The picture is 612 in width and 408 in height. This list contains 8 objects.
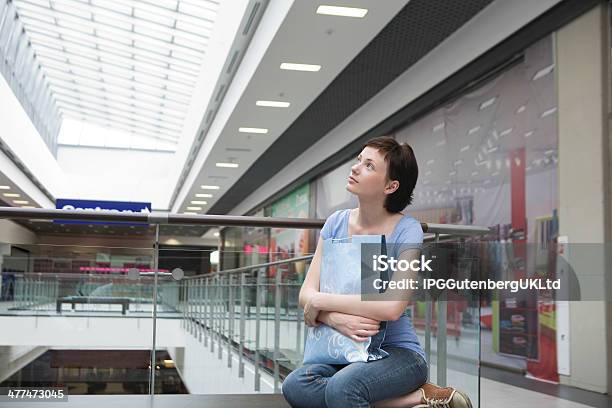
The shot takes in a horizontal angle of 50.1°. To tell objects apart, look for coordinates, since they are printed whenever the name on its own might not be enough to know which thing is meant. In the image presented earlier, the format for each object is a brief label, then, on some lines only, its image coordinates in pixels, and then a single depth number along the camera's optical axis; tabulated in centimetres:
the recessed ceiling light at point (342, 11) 711
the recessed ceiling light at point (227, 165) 1688
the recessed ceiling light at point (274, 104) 1096
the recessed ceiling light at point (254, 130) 1297
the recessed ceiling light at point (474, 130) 779
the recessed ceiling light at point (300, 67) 902
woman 205
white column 551
